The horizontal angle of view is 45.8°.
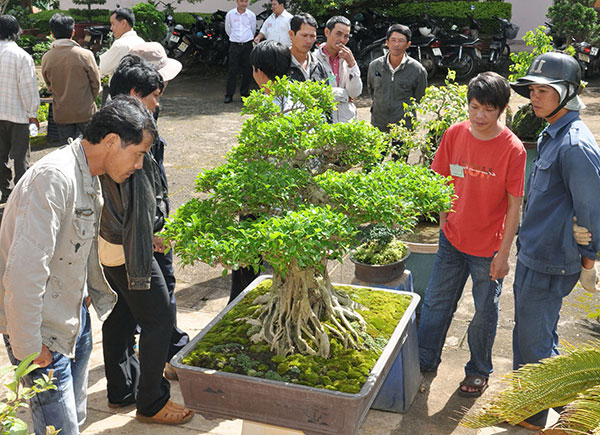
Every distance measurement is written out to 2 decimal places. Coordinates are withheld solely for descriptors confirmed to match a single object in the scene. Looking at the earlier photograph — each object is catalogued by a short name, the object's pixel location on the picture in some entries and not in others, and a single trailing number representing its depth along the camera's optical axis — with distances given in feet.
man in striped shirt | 21.89
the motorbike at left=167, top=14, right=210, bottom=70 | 45.16
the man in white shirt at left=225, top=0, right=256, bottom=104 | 37.52
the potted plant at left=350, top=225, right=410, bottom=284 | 14.53
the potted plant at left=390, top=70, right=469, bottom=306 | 16.07
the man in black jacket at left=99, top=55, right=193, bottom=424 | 11.05
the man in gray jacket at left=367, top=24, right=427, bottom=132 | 21.48
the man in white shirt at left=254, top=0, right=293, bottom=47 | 33.40
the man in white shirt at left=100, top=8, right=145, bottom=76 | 21.85
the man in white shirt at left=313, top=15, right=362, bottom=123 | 18.56
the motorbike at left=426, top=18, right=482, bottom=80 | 42.14
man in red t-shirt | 12.53
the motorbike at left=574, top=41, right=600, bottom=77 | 38.66
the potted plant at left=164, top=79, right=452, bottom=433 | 9.30
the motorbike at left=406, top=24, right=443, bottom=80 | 41.91
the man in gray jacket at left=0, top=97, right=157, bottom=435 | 8.19
